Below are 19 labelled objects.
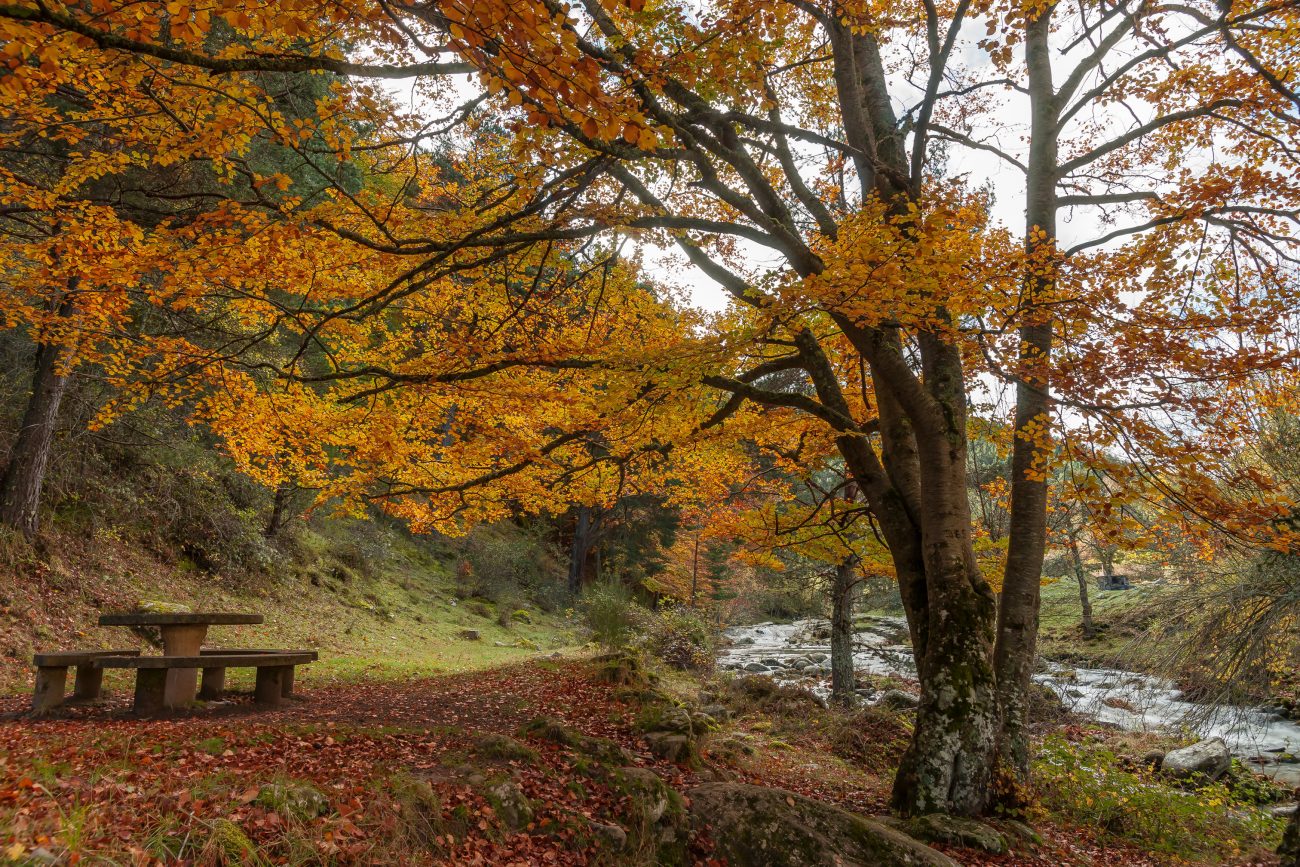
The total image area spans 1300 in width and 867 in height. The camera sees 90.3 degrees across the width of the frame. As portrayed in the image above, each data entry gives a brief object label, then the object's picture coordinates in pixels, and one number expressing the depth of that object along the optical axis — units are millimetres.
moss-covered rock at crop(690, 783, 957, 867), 4031
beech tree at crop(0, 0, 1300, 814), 4965
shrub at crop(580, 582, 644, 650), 11023
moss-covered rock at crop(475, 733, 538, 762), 4656
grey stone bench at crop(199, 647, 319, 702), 6727
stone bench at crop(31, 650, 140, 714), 5523
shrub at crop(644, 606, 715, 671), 12922
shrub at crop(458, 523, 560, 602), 21703
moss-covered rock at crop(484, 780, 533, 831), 3834
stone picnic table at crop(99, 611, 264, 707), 5879
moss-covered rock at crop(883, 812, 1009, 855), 4719
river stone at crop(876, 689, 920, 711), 10516
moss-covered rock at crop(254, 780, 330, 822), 3125
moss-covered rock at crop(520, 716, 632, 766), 5023
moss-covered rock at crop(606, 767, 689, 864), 4129
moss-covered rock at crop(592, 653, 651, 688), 9086
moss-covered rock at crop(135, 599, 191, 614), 9492
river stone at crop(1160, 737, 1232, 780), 8812
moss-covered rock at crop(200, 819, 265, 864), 2668
